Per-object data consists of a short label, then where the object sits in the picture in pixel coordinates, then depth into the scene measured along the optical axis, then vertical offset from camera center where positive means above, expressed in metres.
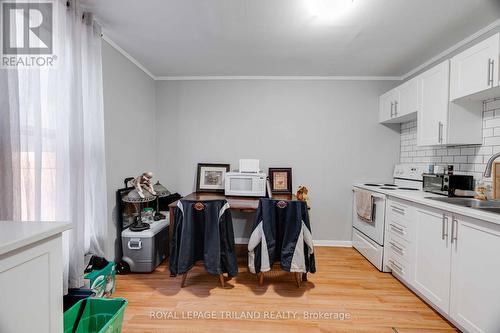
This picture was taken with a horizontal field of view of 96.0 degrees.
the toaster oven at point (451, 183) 2.12 -0.20
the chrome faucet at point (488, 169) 1.74 -0.04
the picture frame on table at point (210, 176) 3.26 -0.23
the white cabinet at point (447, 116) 2.06 +0.44
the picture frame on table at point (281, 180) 3.20 -0.27
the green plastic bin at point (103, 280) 1.78 -1.01
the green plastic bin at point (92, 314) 1.45 -1.03
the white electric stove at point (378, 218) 2.52 -0.66
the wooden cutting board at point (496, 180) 1.82 -0.14
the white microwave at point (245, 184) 2.89 -0.30
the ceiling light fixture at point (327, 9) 1.67 +1.18
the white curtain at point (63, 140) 1.28 +0.13
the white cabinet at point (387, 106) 2.89 +0.76
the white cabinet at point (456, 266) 1.40 -0.77
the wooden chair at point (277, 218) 2.12 -0.55
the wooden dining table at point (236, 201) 2.43 -0.48
